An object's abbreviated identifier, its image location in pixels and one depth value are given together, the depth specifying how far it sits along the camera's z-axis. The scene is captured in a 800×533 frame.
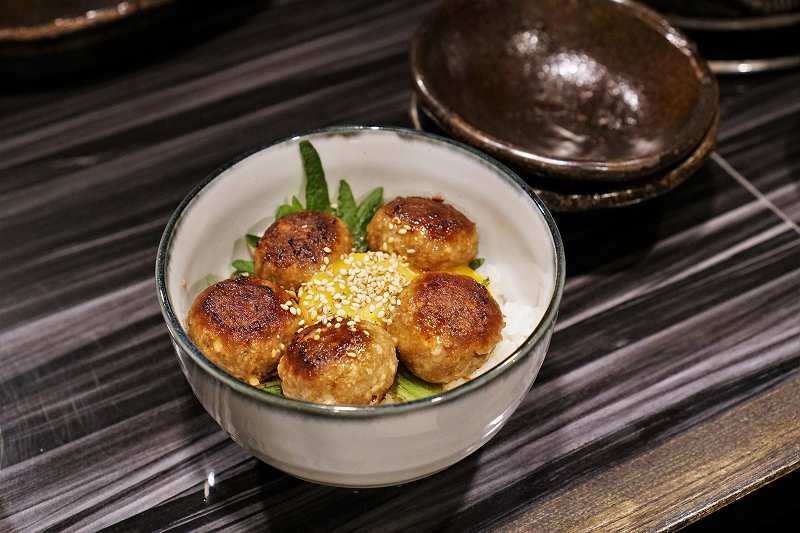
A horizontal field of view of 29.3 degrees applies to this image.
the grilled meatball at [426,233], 0.60
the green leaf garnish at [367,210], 0.63
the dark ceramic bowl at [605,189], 0.66
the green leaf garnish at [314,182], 0.62
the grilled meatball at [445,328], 0.56
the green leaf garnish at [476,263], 0.62
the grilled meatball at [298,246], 0.59
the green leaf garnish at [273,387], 0.57
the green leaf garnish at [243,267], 0.62
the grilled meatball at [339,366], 0.55
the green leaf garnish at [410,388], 0.57
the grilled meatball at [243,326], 0.56
